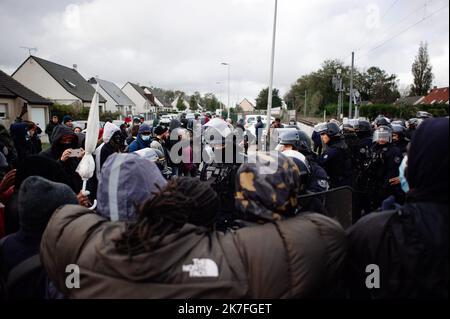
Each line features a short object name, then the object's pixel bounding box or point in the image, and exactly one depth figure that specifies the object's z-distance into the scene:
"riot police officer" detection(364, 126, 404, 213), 5.01
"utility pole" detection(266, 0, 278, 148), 16.30
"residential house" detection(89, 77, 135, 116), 60.06
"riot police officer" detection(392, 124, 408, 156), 5.60
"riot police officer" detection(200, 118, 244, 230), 3.60
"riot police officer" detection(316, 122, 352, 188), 5.47
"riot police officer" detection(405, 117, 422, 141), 8.95
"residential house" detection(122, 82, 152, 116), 79.36
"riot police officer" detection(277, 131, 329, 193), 3.65
